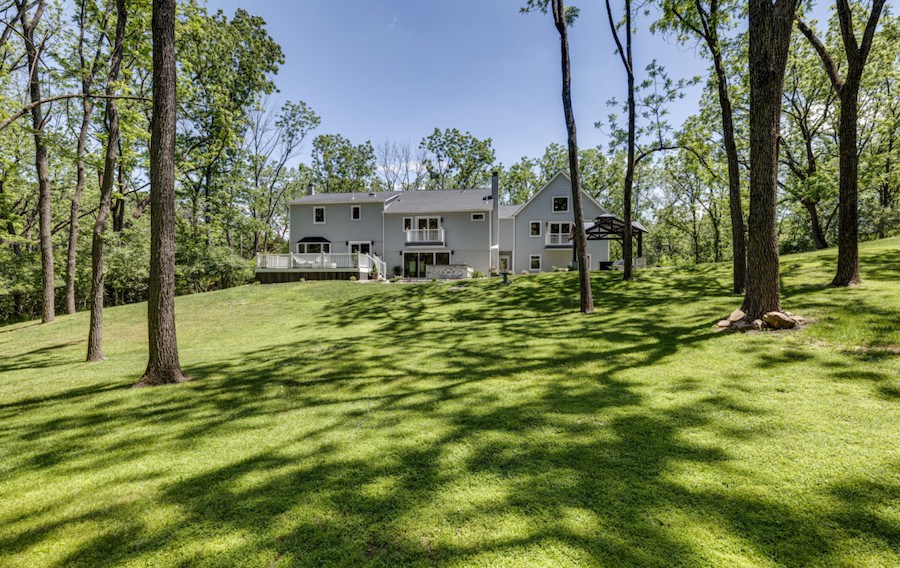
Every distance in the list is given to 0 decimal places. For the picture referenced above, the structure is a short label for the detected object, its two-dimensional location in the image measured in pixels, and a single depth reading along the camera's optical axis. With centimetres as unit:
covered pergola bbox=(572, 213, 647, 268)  1948
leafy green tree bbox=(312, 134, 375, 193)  4216
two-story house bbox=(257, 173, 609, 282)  2716
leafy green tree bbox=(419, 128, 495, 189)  4209
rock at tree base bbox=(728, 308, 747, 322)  694
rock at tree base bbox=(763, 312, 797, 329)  636
